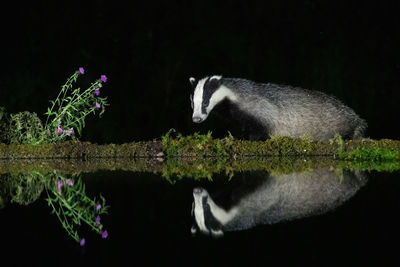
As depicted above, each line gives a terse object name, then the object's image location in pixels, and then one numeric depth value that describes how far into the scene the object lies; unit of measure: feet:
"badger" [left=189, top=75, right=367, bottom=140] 44.83
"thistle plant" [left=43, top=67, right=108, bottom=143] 41.19
